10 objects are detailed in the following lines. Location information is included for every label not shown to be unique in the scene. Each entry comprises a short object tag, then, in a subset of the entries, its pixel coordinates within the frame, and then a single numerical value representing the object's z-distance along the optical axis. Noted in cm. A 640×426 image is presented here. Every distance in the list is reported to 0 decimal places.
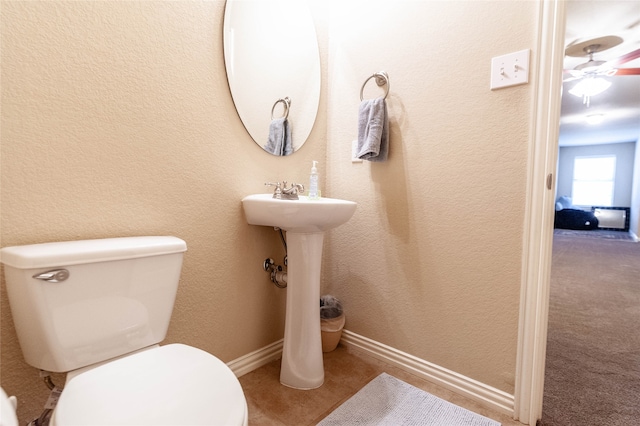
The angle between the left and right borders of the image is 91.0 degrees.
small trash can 159
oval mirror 131
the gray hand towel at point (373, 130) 139
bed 718
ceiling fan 252
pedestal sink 127
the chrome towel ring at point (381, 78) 145
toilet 61
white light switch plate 109
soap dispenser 142
